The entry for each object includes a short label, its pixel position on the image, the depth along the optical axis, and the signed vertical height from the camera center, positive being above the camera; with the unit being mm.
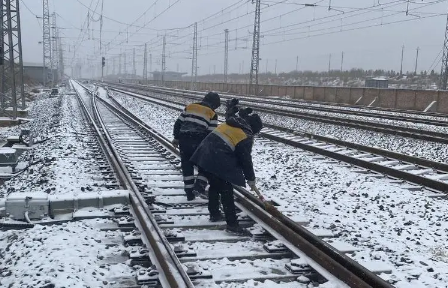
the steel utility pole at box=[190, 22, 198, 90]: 57728 +1886
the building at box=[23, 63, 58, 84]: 69912 +141
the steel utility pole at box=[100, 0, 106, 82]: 27547 +4114
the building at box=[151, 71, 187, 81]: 130500 +635
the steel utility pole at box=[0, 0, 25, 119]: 21172 +1376
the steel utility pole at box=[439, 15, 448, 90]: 31255 +1261
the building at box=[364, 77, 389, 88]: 42094 +211
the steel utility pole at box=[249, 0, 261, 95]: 39128 +3283
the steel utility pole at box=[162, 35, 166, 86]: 72000 +2504
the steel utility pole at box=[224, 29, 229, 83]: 56812 +3502
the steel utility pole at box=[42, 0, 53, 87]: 52641 +4327
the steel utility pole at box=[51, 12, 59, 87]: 67156 +3927
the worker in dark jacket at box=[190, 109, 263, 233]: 5789 -960
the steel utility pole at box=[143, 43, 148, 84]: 84875 +1900
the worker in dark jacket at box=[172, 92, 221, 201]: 7262 -777
